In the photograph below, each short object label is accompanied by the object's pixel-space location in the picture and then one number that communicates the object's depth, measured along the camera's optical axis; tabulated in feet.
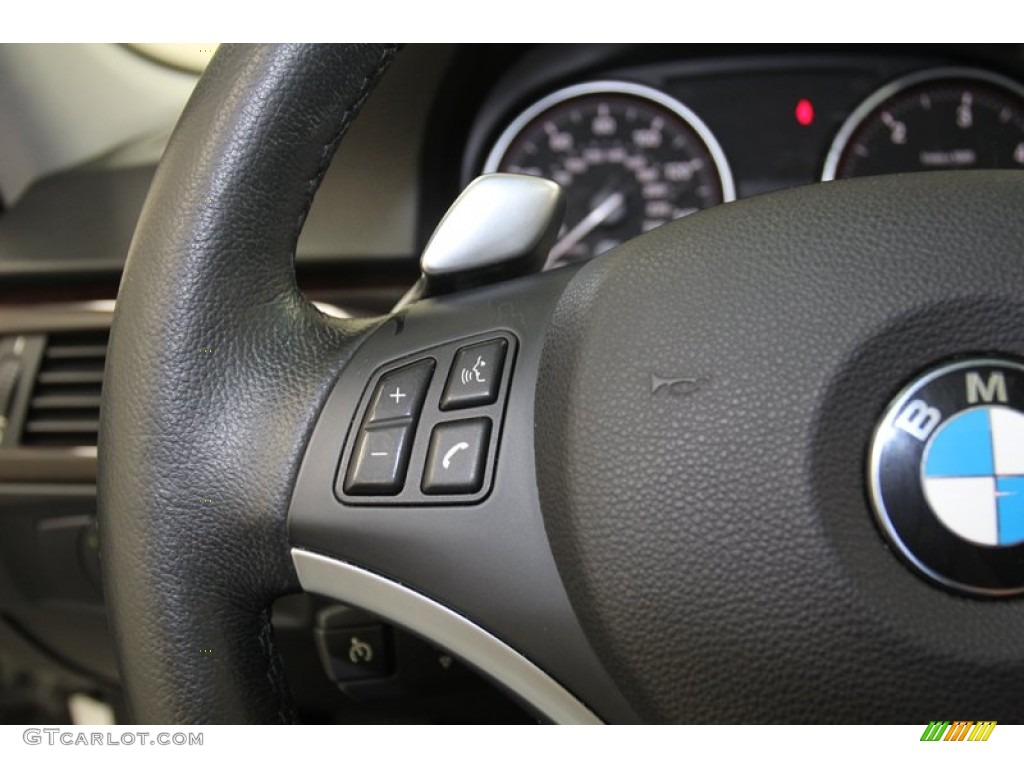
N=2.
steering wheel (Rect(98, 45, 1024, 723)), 1.29
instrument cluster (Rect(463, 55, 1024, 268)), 3.40
